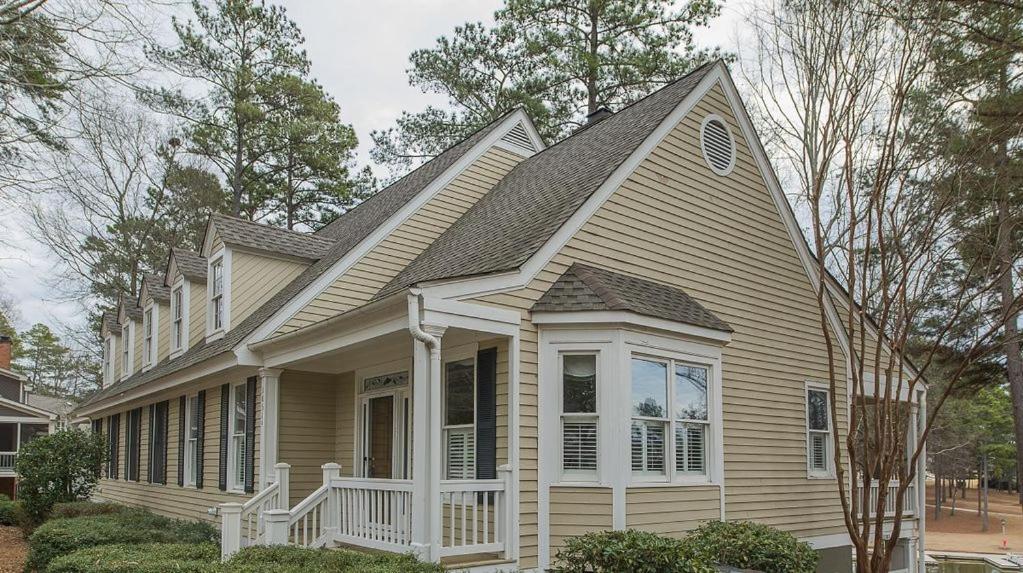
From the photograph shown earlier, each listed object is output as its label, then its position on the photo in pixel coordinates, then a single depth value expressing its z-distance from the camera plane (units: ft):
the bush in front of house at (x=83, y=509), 52.01
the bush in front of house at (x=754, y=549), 28.45
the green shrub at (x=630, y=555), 24.71
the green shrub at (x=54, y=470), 61.05
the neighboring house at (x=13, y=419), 110.01
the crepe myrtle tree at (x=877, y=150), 33.78
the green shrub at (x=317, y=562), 24.49
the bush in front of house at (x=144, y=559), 26.50
